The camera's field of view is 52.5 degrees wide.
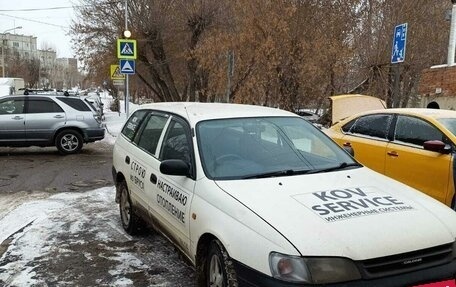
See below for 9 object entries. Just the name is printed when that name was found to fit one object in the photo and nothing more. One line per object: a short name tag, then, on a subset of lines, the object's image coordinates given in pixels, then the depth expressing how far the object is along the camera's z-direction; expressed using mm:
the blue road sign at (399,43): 9695
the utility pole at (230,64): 12094
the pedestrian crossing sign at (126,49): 14273
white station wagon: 2826
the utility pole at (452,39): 14898
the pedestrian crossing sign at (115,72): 21281
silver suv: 12469
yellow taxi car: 5645
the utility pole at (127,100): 16791
